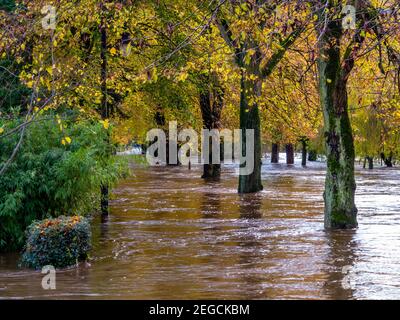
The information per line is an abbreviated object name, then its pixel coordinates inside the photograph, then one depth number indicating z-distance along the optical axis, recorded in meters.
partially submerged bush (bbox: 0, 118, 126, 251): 16.34
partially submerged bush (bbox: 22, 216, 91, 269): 14.38
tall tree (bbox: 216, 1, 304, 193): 28.50
